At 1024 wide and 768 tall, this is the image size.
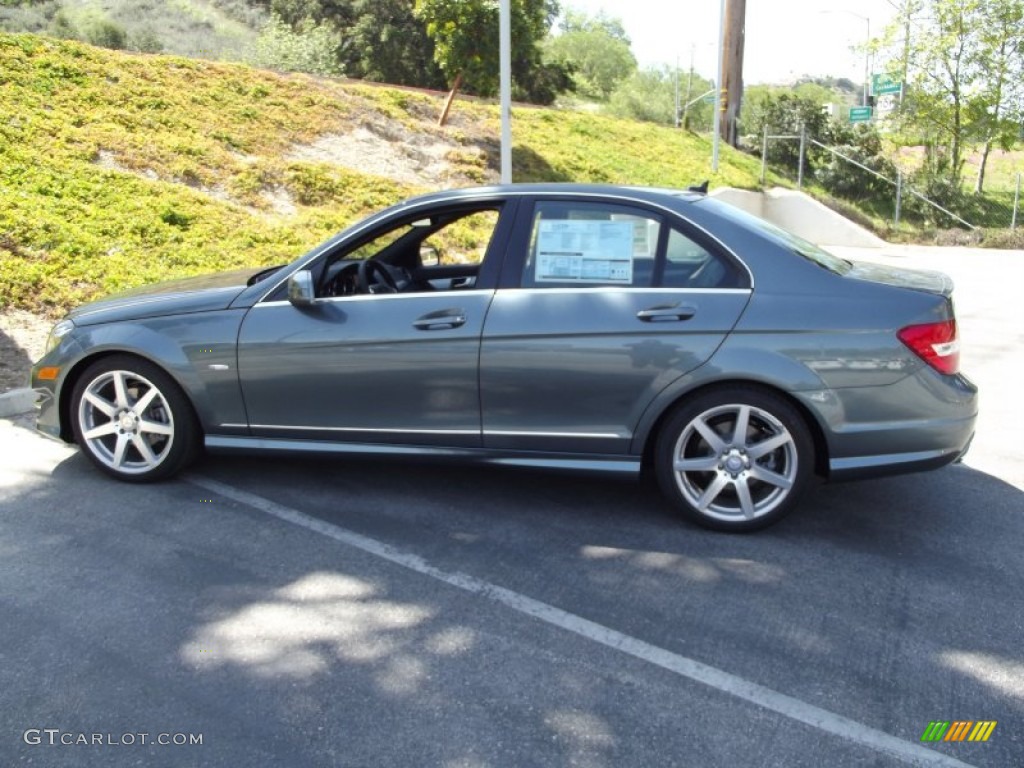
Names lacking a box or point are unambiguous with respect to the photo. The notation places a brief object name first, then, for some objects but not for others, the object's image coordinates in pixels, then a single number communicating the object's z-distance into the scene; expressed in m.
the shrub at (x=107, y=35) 24.02
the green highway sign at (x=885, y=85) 28.69
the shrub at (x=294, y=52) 21.02
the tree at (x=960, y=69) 25.95
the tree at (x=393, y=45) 34.94
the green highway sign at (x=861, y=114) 29.38
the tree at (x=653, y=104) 36.91
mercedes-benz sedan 4.28
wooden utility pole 26.58
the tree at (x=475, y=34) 16.59
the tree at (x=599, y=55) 67.81
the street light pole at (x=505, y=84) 11.33
